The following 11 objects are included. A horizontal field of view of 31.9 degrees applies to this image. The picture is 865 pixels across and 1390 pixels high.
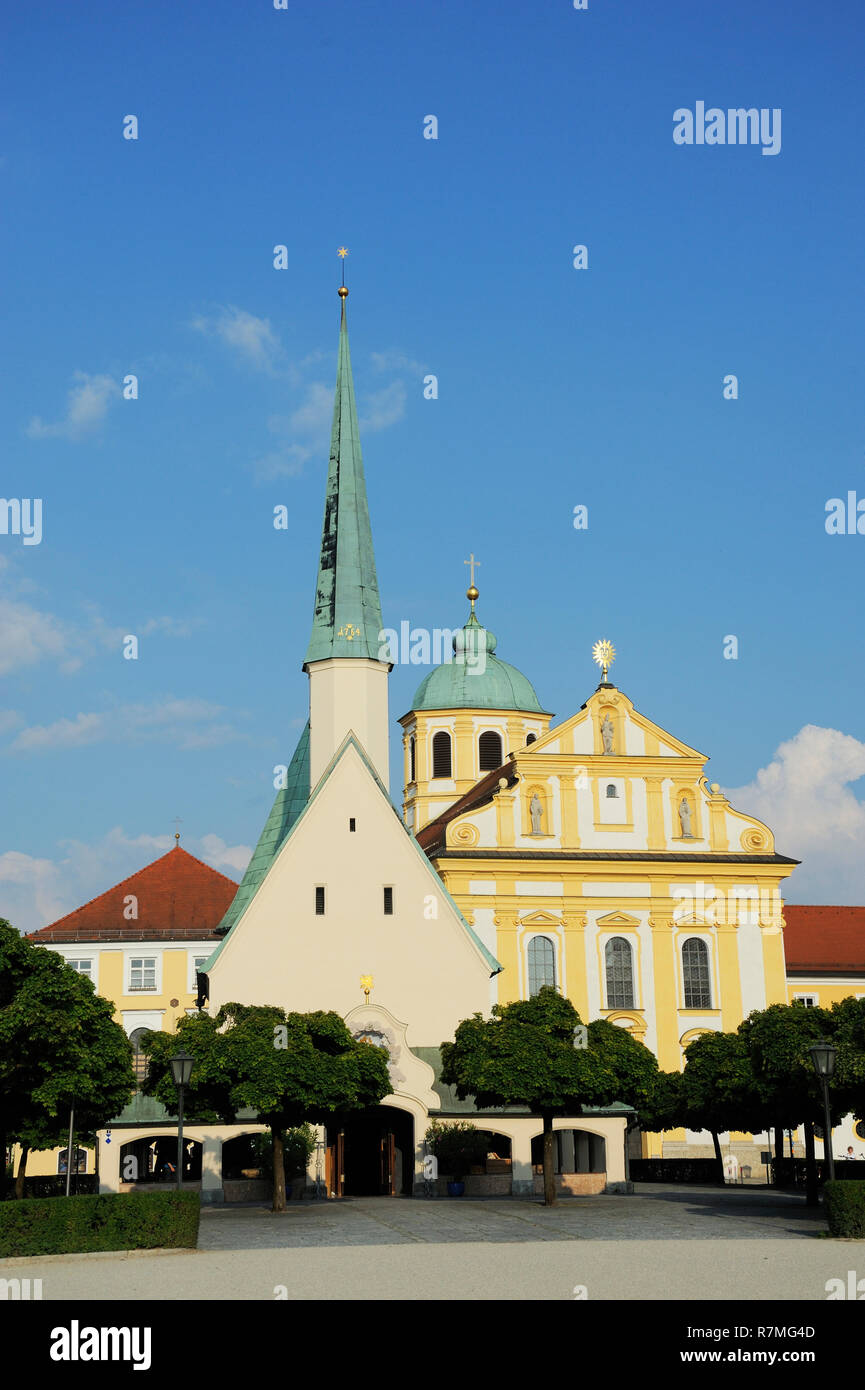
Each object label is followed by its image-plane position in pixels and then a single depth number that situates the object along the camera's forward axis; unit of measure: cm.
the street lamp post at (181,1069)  2875
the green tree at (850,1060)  3089
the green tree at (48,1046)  3120
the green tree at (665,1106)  5394
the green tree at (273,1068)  3441
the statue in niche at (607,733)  6619
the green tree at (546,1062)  3628
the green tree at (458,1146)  4406
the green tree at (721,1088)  4378
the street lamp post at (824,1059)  2789
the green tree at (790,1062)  3450
